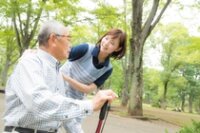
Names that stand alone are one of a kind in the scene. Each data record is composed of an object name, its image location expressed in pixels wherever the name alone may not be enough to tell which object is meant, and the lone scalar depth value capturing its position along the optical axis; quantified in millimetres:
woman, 2728
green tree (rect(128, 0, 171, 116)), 12536
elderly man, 1570
